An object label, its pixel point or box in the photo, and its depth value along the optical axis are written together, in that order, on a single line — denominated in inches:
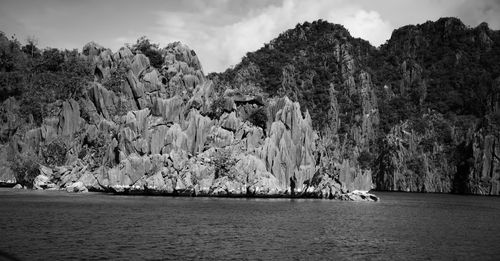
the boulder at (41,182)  4931.1
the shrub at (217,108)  4763.8
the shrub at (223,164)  4229.8
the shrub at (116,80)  5772.6
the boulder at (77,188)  4601.6
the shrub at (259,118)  4697.3
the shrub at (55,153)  5255.9
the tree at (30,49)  7578.7
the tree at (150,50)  6323.8
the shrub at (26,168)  5049.7
